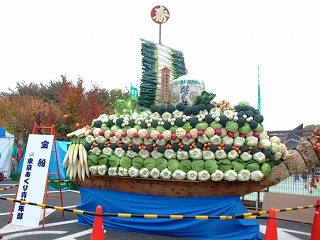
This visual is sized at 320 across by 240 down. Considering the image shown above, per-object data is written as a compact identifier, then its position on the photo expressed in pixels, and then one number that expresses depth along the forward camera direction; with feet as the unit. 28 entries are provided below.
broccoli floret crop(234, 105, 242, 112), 20.88
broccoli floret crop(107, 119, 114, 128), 23.39
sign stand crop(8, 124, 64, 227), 23.63
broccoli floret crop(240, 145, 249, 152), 19.49
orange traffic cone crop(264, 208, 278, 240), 16.14
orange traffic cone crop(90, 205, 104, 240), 15.89
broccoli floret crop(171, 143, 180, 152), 20.59
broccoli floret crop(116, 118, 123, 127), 22.76
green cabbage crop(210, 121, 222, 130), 19.89
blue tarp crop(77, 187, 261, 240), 19.81
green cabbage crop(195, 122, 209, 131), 20.04
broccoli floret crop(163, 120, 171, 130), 20.98
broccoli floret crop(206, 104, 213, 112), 20.99
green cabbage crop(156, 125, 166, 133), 21.07
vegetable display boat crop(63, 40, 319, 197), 19.62
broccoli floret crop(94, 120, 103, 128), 23.91
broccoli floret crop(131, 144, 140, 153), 21.55
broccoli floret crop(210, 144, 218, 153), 19.74
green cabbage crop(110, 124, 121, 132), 22.69
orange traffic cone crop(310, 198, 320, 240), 18.57
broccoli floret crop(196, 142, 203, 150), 20.04
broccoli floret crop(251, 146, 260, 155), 19.42
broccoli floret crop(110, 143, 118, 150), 22.38
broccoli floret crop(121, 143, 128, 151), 22.00
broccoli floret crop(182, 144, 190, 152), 20.31
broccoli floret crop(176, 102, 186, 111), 21.44
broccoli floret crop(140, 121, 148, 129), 21.81
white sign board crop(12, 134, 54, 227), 21.84
